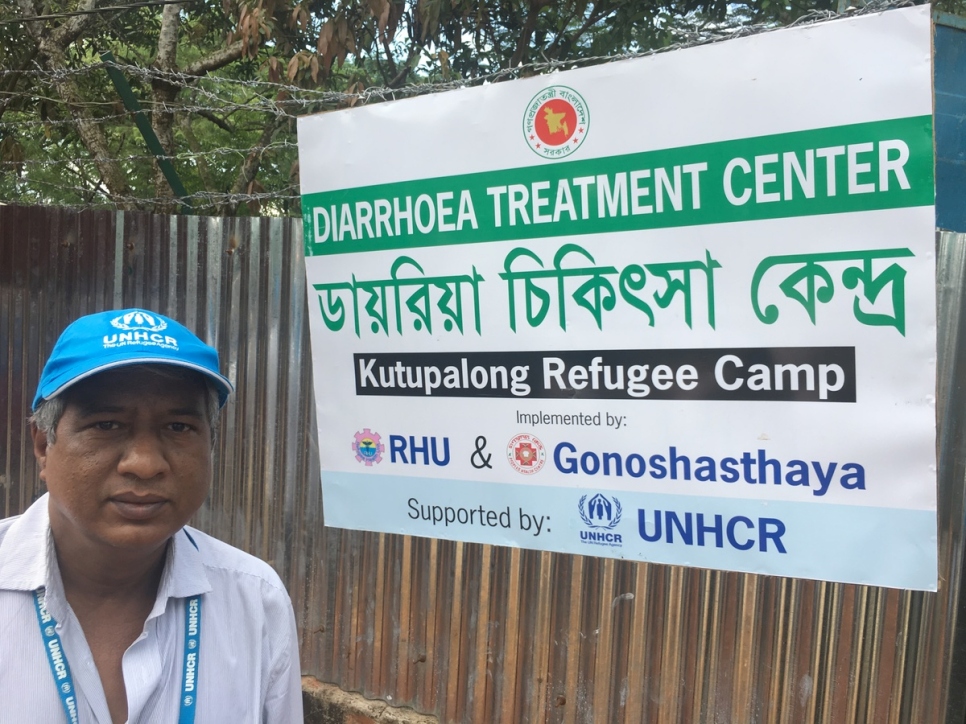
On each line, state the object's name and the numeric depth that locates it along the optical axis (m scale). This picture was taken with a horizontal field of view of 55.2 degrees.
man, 1.50
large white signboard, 2.42
